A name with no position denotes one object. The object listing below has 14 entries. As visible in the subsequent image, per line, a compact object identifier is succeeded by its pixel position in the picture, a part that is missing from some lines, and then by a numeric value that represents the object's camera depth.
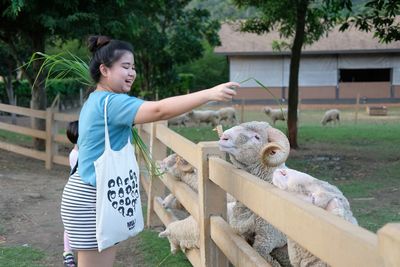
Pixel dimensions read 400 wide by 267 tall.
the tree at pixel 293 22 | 14.12
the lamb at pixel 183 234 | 4.74
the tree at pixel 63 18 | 11.02
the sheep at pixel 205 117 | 24.81
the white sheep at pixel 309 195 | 2.70
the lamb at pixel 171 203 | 5.88
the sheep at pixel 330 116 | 23.89
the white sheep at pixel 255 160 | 3.72
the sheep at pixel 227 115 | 24.81
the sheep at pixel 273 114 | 23.94
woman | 3.06
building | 35.09
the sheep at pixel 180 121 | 24.73
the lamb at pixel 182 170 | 5.31
